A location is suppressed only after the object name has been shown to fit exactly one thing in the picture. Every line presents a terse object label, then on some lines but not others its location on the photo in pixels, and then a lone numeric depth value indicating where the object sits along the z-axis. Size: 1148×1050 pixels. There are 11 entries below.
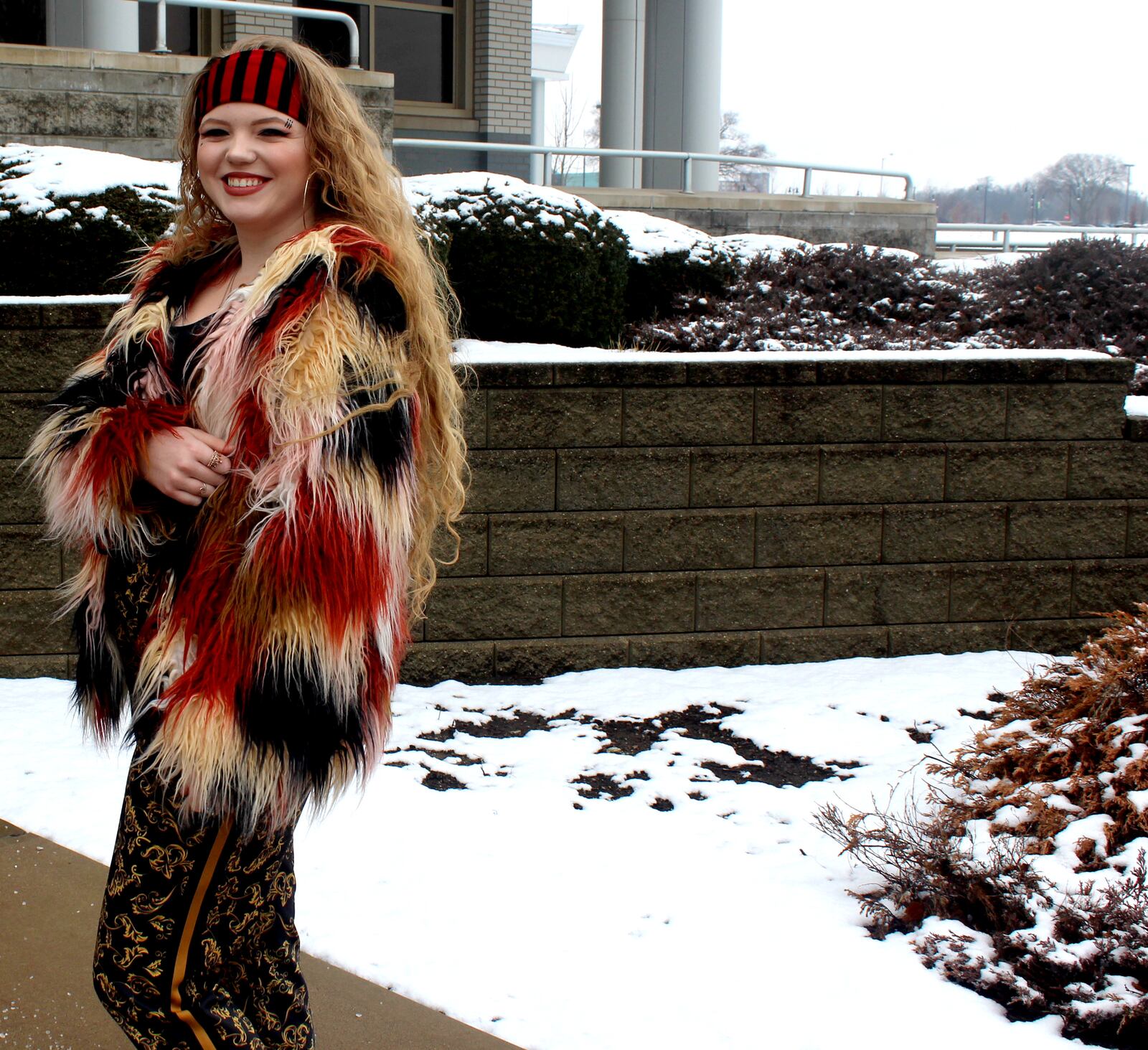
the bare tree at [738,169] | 56.94
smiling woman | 2.01
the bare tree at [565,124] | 50.50
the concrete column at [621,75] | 19.97
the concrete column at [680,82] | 19.16
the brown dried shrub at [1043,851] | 3.05
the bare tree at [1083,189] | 81.19
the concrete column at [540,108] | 31.59
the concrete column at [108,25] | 11.03
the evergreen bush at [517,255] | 7.22
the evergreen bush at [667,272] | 8.98
